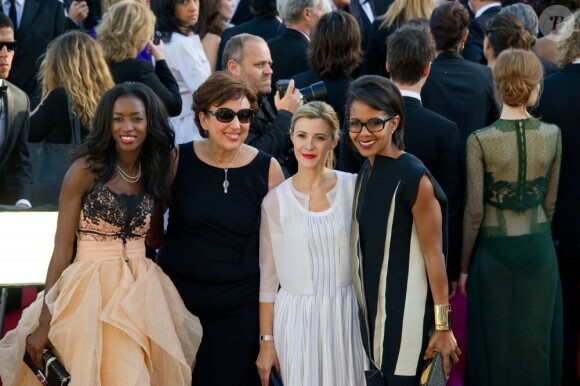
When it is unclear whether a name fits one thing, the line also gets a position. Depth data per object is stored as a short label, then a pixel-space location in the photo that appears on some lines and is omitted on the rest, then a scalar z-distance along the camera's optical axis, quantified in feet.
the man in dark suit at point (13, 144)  19.72
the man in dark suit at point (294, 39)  21.44
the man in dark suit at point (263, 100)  16.71
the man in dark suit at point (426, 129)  16.12
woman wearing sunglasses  14.40
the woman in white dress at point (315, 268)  13.88
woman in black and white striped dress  13.10
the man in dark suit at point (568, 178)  17.65
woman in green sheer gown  15.93
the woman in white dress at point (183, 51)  22.43
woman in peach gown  13.46
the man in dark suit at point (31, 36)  26.45
